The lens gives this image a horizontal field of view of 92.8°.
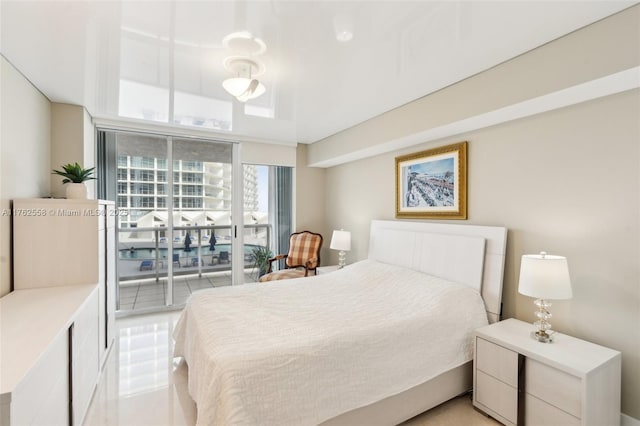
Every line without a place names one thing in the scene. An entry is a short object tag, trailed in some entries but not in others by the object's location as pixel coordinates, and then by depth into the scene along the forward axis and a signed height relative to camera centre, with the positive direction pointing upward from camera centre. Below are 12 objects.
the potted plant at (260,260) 4.95 -0.80
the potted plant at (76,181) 2.59 +0.25
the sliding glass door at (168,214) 4.09 -0.05
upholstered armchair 4.57 -0.63
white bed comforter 1.57 -0.82
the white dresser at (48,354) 1.16 -0.67
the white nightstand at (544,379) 1.73 -1.03
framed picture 3.01 +0.31
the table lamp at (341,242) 4.29 -0.44
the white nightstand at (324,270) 4.36 -0.85
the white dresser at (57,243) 2.27 -0.26
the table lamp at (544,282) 1.93 -0.44
